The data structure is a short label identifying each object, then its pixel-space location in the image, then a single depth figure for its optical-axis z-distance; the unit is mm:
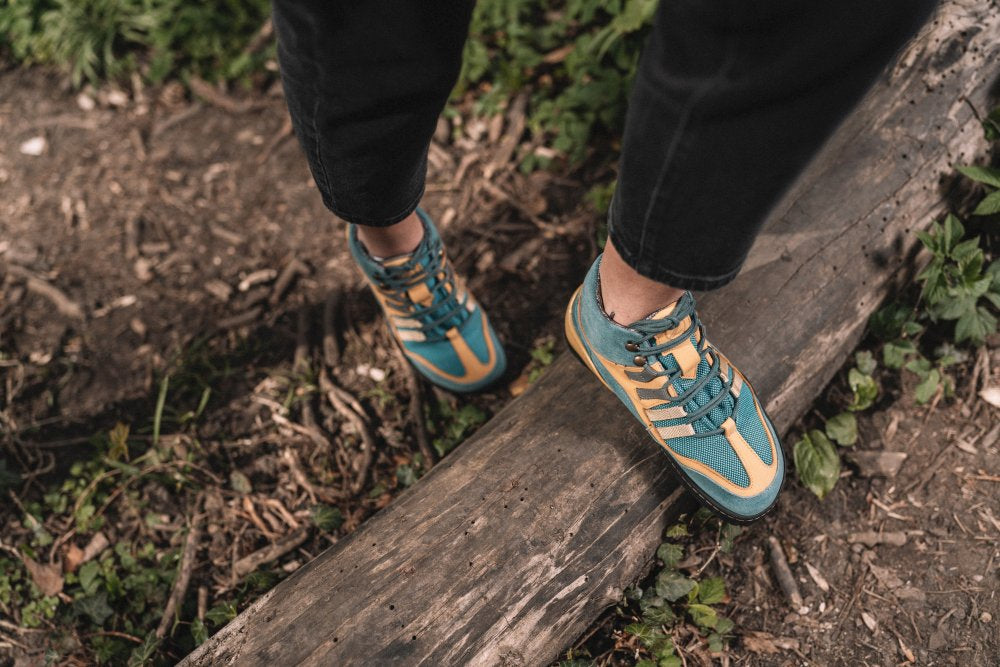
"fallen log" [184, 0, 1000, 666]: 909
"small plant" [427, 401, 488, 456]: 1138
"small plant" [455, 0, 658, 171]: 1316
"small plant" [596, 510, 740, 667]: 974
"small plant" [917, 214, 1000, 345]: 1062
